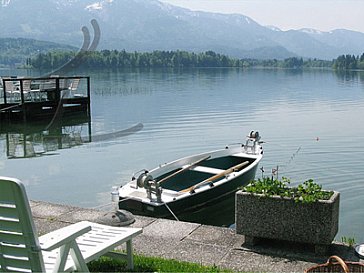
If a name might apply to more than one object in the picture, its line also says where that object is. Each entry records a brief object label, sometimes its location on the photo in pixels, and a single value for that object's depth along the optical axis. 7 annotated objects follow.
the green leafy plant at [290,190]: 5.06
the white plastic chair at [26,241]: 3.28
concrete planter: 5.01
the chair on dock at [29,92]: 25.11
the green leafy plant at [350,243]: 5.40
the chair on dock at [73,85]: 27.50
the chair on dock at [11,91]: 24.70
